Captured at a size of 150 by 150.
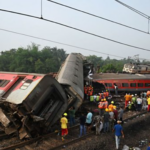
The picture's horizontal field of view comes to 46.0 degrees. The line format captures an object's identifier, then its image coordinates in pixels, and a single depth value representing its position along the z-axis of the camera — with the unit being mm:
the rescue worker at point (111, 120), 9671
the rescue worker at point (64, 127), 8375
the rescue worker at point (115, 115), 10188
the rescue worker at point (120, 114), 10530
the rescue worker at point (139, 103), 13478
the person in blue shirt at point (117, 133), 8031
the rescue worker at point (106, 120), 9320
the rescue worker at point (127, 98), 14085
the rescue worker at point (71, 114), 9964
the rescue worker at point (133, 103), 13890
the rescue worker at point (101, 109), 11531
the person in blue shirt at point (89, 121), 9355
